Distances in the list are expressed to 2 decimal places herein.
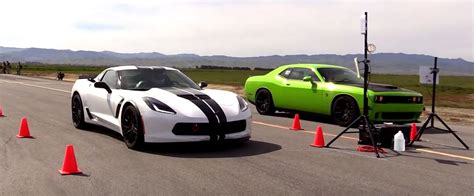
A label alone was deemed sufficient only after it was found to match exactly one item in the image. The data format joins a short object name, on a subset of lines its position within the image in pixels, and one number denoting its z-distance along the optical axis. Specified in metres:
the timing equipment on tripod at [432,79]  8.49
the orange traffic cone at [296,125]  10.83
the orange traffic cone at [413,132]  9.73
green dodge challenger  11.23
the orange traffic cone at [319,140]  8.45
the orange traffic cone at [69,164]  6.21
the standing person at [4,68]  61.31
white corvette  7.50
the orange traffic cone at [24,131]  9.12
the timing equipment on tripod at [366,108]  7.73
